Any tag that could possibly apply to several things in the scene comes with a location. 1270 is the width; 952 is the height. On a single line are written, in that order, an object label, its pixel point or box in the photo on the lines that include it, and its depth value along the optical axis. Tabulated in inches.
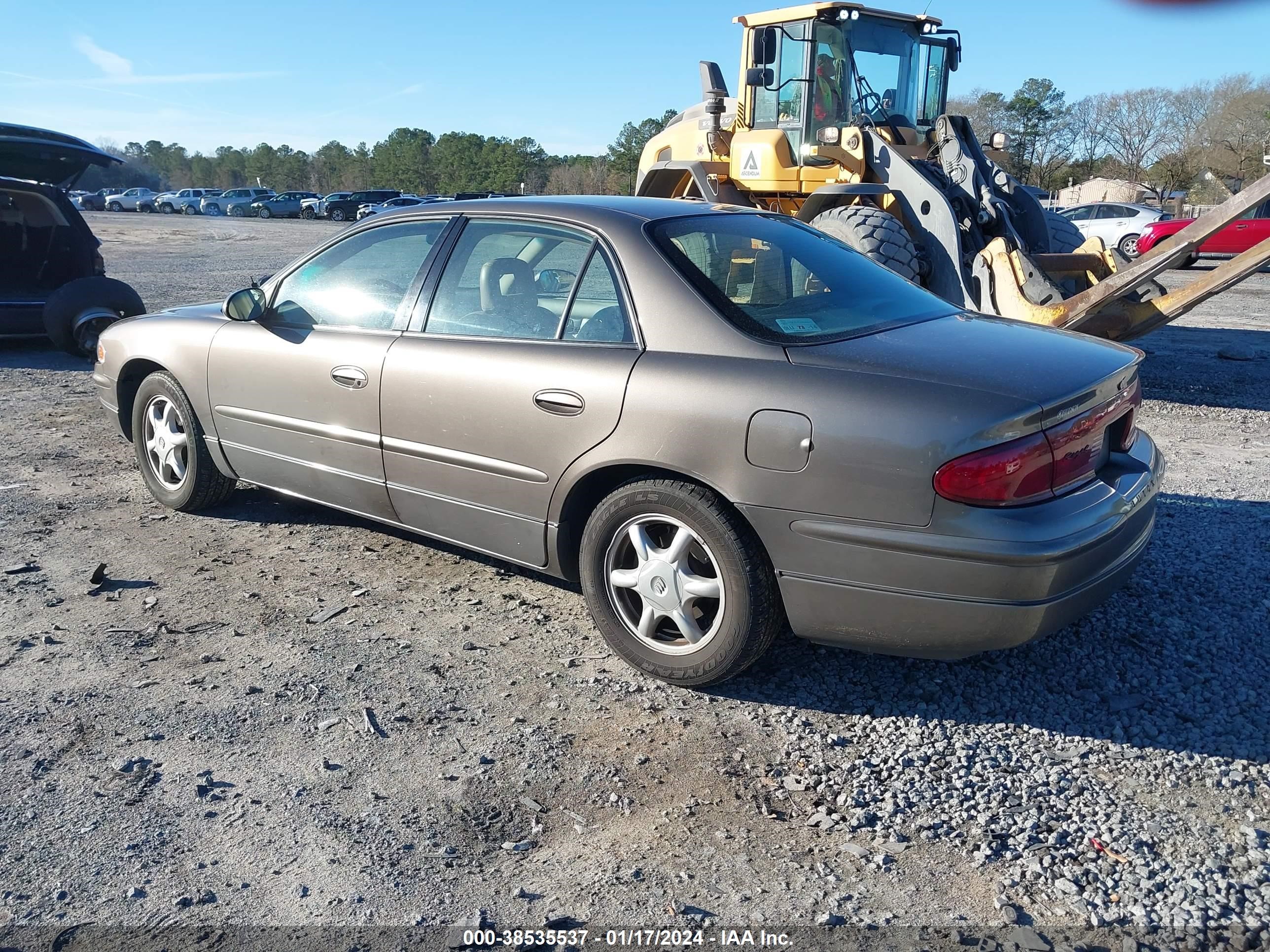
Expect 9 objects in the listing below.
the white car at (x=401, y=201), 1591.7
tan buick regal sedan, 113.4
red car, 834.8
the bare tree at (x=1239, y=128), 2015.3
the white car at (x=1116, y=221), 909.2
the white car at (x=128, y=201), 2518.5
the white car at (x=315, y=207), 2146.9
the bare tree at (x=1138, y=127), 2453.2
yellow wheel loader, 290.2
